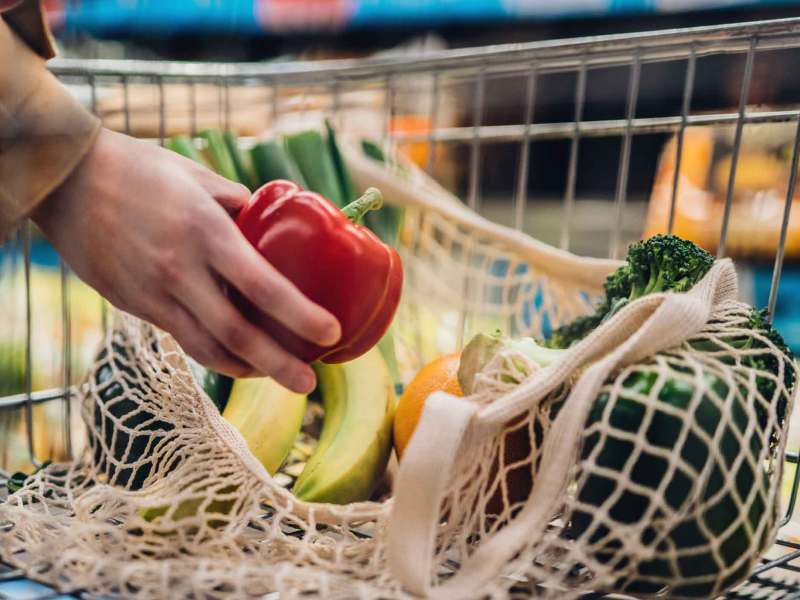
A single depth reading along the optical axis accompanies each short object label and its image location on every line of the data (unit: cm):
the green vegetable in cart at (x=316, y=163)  96
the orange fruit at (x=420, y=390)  62
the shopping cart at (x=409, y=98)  68
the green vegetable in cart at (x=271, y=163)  95
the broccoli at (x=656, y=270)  58
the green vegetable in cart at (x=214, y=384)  70
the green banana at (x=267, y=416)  64
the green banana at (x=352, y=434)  61
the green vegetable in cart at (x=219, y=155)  92
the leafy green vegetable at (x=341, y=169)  98
